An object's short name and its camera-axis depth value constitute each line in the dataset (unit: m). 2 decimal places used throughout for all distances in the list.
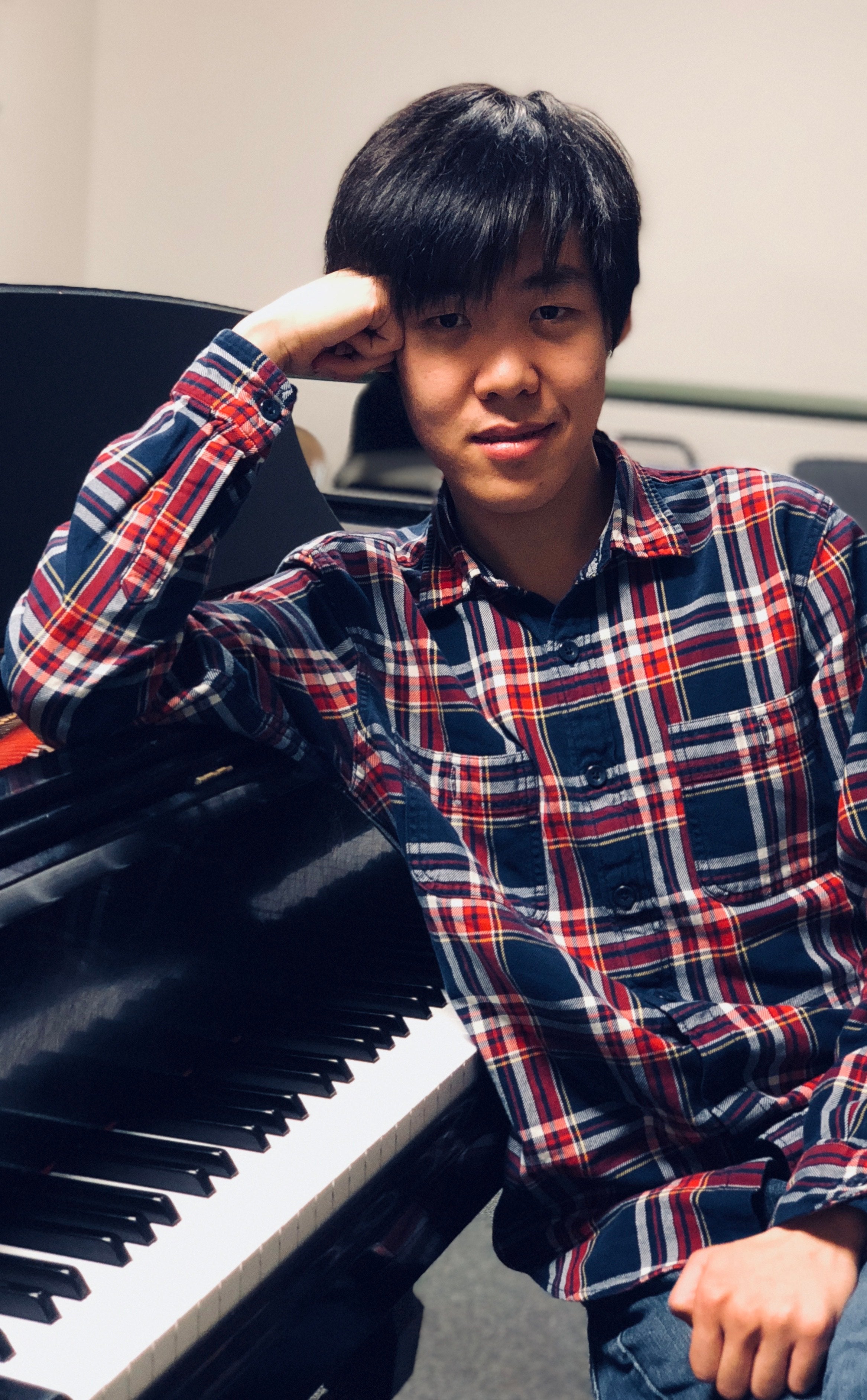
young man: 1.04
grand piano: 0.83
